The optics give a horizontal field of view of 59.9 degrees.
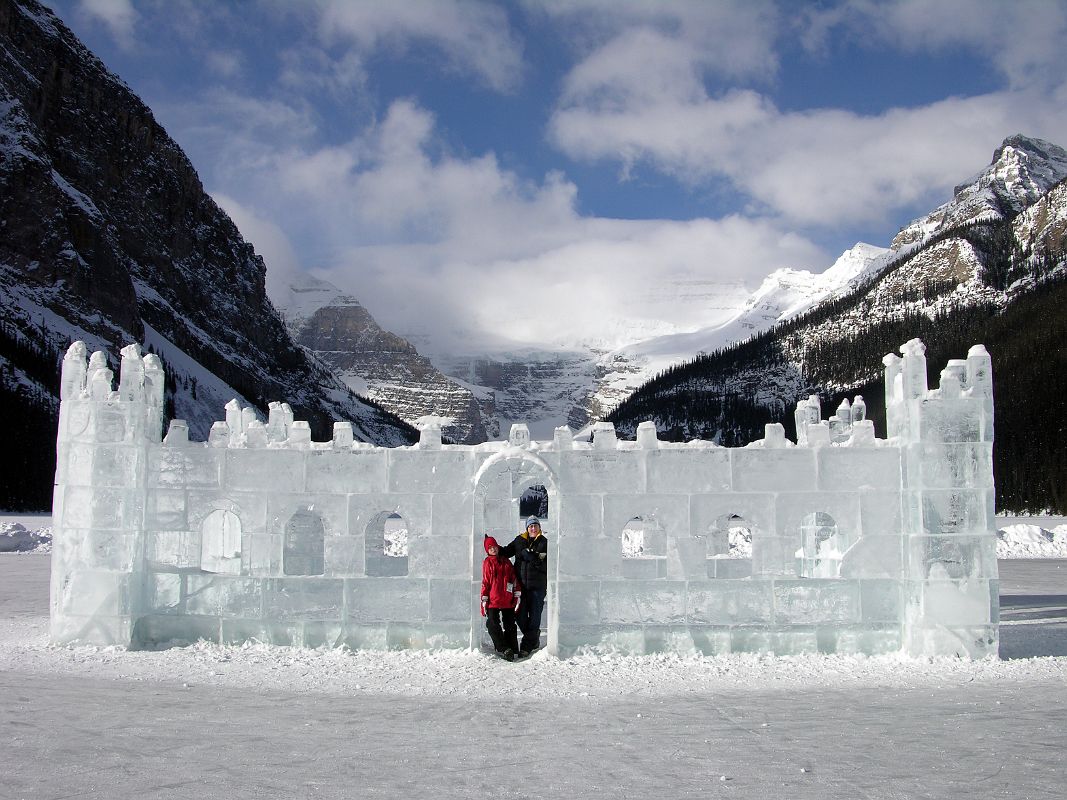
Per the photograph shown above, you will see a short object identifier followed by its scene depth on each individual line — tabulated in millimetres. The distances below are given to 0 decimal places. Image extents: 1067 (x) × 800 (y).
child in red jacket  13703
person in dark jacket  14117
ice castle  14102
